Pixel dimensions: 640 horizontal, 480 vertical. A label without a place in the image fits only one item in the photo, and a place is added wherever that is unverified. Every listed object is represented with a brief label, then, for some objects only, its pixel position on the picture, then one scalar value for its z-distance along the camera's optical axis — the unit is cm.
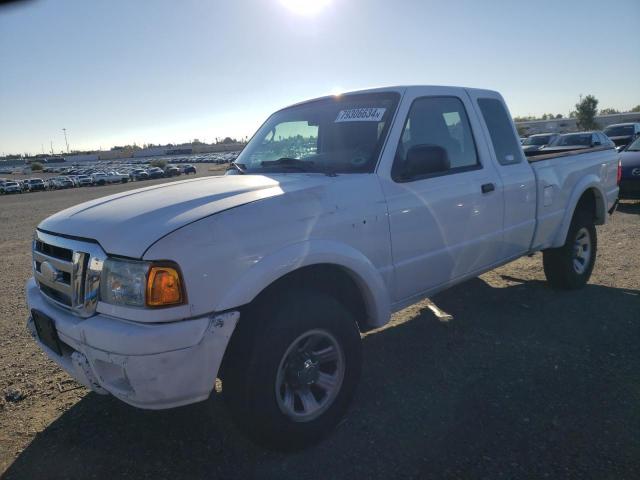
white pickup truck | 220
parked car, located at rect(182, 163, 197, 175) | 6715
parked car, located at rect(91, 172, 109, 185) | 5312
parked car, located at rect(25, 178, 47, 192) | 4828
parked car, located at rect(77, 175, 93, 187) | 5244
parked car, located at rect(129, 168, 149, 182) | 5975
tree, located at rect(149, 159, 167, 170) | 8459
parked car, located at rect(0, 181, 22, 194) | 4522
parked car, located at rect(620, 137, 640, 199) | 1023
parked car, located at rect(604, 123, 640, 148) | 2095
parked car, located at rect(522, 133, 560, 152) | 2477
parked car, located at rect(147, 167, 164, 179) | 6190
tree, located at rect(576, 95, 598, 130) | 6119
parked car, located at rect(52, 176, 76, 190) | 5019
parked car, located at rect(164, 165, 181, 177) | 6462
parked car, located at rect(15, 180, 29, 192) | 4806
